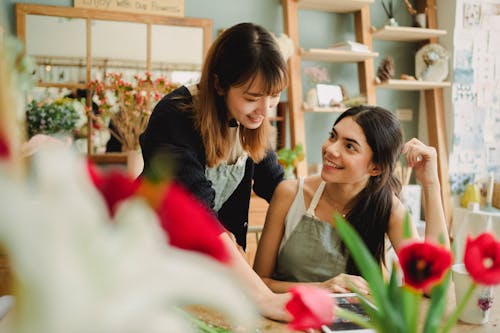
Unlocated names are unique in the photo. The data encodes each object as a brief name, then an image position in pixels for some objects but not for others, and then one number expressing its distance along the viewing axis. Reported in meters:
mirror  3.01
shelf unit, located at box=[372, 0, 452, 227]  3.71
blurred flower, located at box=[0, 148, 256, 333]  0.24
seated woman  1.49
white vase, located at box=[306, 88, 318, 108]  3.53
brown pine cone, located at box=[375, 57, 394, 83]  3.69
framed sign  3.15
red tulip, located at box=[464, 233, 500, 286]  0.47
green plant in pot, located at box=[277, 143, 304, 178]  3.17
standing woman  1.27
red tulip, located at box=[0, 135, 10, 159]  0.24
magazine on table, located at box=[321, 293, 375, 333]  0.93
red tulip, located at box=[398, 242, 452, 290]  0.45
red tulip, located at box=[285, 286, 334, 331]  0.48
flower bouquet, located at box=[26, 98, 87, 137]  2.50
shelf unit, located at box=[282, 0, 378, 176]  3.46
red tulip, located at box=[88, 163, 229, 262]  0.27
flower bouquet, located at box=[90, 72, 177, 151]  2.73
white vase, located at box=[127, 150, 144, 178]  2.48
